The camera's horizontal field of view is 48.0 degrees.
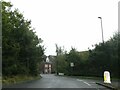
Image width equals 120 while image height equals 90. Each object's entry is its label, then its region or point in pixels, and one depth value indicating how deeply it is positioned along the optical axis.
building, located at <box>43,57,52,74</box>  77.89
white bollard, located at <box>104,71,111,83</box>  13.46
